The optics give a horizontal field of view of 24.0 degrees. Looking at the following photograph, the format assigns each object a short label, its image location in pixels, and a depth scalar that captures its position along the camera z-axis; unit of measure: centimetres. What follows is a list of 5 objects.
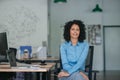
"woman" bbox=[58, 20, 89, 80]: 377
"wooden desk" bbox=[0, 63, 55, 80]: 379
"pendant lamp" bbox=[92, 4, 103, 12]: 1102
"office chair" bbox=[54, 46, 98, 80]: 425
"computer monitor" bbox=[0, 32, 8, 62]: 434
